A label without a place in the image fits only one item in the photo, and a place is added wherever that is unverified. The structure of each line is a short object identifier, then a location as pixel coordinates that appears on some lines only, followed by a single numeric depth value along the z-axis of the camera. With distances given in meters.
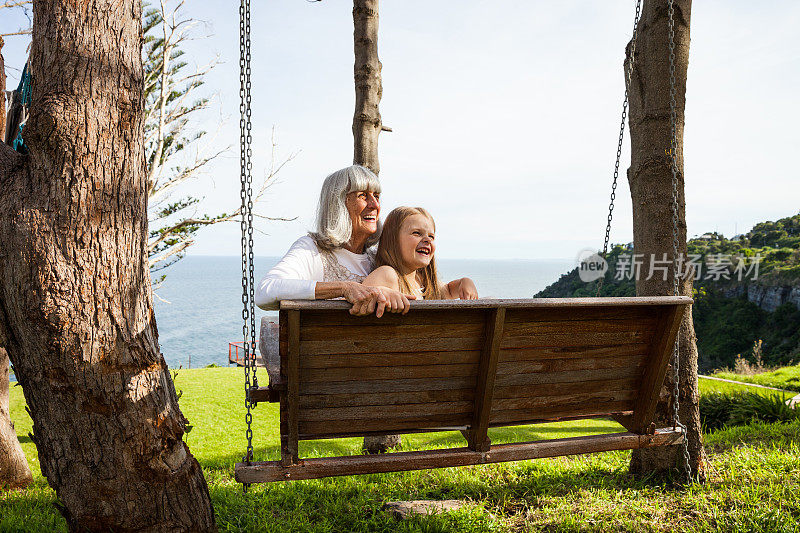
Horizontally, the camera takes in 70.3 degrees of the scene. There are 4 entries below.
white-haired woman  2.96
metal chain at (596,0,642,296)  3.72
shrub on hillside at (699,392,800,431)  6.13
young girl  2.94
